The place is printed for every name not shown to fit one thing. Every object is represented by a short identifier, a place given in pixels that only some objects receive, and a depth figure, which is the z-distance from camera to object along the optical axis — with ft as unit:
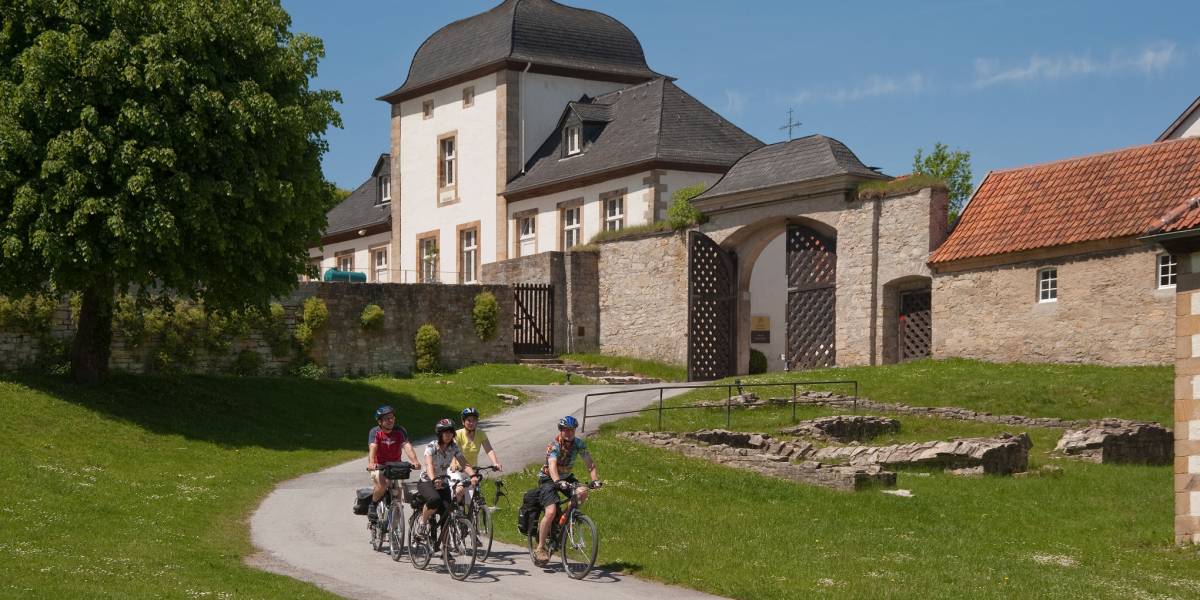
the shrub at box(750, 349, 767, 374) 155.22
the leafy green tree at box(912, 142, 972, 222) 210.79
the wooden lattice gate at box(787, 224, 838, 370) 133.08
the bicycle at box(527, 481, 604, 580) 52.29
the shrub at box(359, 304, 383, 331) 138.72
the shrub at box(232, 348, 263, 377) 127.85
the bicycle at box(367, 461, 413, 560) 56.39
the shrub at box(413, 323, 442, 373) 142.00
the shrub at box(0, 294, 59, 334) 112.78
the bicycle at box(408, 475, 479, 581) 52.65
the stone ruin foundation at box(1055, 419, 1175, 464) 85.07
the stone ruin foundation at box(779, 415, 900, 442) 94.22
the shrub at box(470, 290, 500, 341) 146.72
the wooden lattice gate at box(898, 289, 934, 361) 123.85
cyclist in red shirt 58.18
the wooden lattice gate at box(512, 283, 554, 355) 153.58
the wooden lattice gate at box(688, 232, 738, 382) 140.87
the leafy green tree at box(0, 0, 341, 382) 93.91
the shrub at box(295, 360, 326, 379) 132.05
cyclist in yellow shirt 55.57
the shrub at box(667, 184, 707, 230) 143.74
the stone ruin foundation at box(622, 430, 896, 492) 76.74
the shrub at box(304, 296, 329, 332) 134.10
